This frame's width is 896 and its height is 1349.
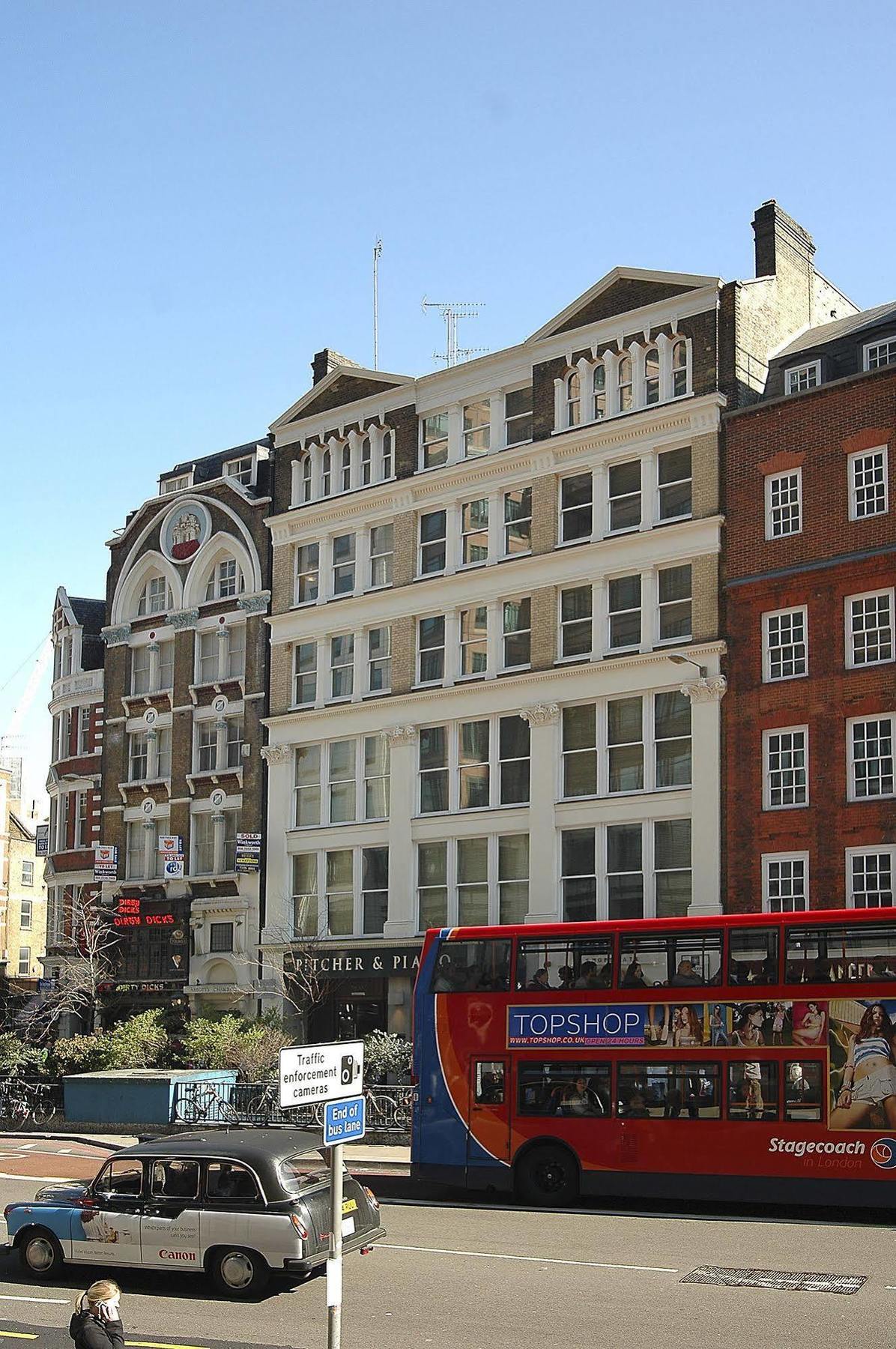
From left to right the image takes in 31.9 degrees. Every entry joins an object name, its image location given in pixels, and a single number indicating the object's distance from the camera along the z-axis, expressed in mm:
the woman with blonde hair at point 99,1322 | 12188
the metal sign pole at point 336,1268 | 12453
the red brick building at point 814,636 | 35656
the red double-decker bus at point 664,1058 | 21781
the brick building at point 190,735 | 48719
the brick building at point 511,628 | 39312
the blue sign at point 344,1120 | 12836
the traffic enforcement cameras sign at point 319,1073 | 12828
